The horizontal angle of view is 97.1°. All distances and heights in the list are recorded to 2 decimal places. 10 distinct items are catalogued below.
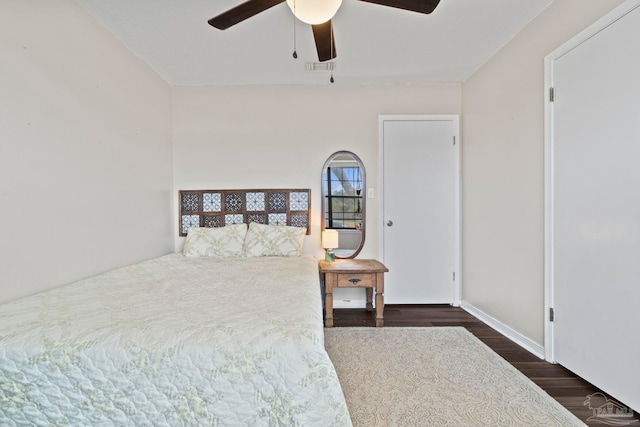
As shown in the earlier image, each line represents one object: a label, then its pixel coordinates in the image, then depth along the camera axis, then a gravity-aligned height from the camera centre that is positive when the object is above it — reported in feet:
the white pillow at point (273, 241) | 9.20 -1.02
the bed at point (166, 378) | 3.39 -2.03
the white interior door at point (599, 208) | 4.87 +0.01
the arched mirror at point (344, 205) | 10.53 +0.25
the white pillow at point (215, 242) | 9.22 -1.04
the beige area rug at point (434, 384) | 4.86 -3.57
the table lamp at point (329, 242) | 9.70 -1.10
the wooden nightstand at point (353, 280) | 8.86 -2.22
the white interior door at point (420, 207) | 10.56 +0.10
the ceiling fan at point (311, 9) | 4.53 +3.42
